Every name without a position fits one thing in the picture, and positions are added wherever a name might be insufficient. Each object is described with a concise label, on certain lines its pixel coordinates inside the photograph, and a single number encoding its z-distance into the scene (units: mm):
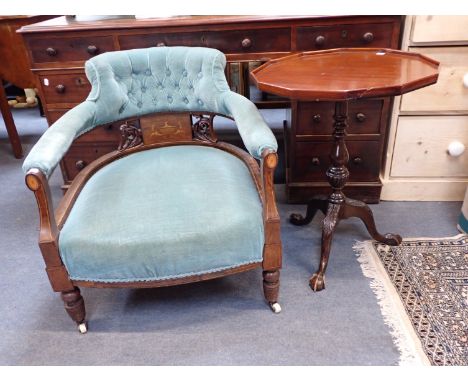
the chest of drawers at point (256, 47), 1574
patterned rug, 1169
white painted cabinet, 1554
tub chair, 1077
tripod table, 1081
